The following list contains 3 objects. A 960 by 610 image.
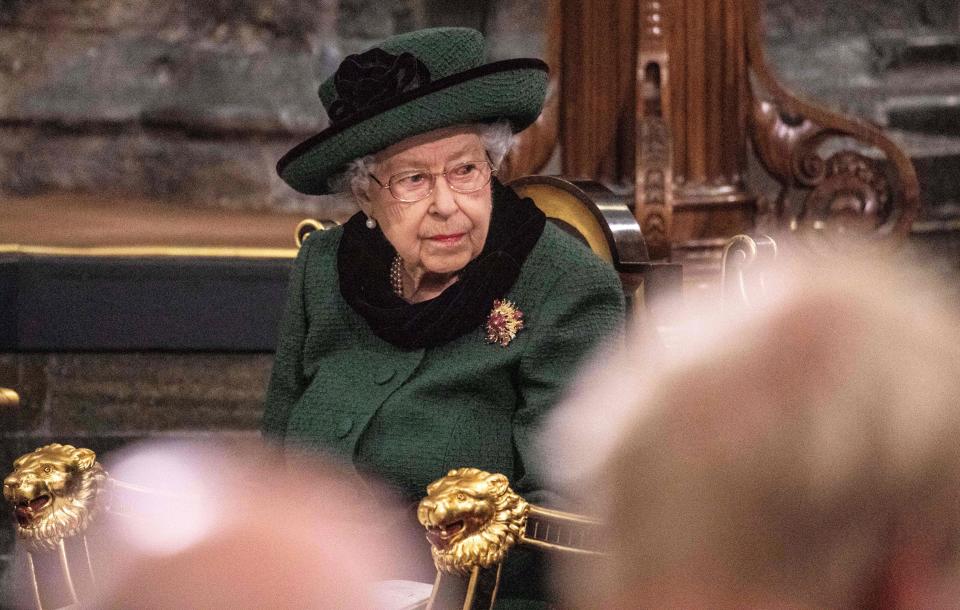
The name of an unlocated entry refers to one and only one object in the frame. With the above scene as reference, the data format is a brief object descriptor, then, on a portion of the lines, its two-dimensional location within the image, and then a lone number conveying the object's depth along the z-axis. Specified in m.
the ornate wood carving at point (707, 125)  8.21
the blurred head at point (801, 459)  3.34
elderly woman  7.17
